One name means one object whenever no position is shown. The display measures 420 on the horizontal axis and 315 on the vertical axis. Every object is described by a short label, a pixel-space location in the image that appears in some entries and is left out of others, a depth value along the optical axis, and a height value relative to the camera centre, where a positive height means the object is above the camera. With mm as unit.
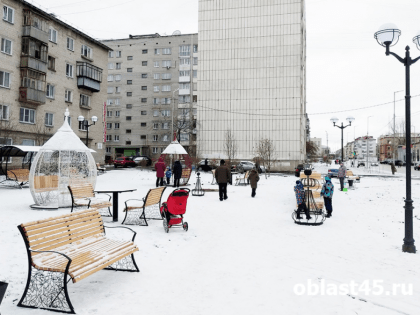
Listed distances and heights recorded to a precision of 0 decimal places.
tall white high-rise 44469 +12011
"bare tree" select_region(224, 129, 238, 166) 43906 +2578
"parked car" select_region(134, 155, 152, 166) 44194 +198
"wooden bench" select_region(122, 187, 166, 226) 8586 -1492
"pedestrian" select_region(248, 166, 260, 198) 15078 -753
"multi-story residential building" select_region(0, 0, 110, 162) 28609 +8663
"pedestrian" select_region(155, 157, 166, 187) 18625 -400
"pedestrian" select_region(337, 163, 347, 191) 17469 -546
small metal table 8927 -1254
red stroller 7835 -1119
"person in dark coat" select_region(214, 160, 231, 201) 13672 -642
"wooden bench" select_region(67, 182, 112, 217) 9086 -1101
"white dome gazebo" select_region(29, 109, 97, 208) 11145 -560
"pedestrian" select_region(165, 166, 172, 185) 20328 -744
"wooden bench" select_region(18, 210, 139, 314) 3893 -1256
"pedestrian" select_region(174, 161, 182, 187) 18828 -453
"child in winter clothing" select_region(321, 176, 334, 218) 9867 -901
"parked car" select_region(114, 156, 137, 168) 41406 -39
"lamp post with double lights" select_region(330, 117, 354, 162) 17938 +2476
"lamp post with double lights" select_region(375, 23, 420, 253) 6465 +1479
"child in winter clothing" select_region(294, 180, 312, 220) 9318 -1084
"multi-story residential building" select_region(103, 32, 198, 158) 60500 +13783
